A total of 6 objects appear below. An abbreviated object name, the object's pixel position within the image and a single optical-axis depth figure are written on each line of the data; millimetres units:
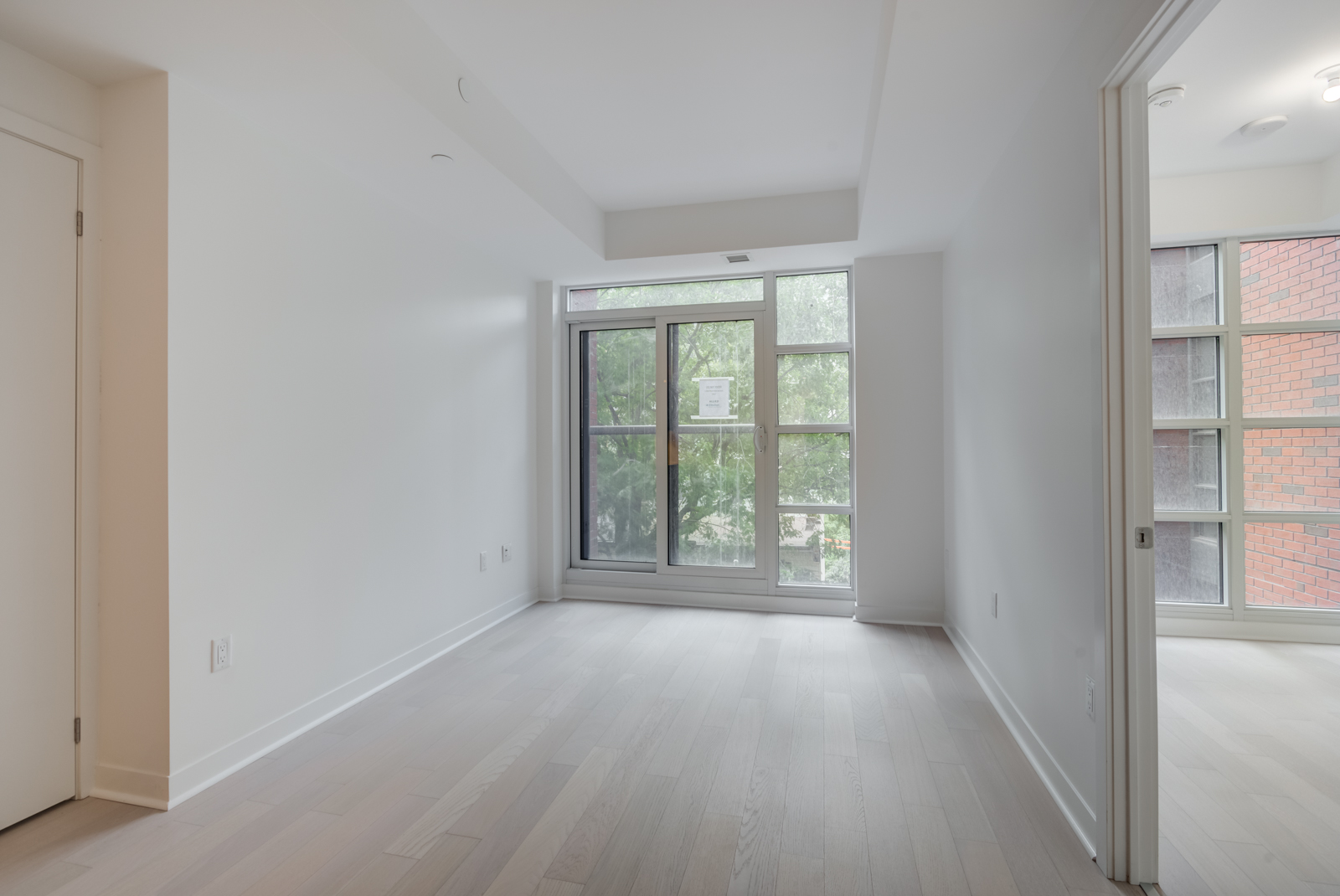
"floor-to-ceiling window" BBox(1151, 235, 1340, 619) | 3598
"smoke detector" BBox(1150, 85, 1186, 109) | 2637
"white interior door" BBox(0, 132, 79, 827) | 1889
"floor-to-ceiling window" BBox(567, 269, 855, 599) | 4434
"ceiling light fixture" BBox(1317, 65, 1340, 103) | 2498
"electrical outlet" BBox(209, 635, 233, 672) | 2197
